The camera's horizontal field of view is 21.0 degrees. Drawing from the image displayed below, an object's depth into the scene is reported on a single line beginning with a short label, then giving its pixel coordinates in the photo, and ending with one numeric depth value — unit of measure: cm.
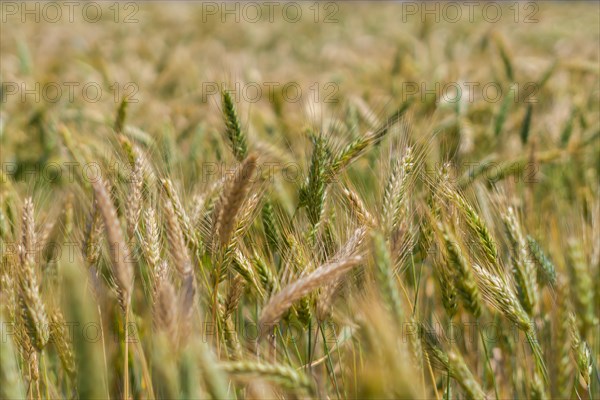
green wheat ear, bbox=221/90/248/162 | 143
